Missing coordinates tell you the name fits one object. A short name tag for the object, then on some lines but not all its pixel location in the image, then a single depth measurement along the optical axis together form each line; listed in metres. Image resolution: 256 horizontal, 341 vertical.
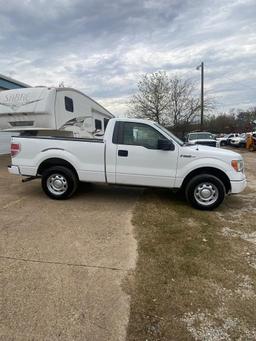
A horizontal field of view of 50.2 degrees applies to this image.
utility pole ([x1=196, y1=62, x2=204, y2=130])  29.44
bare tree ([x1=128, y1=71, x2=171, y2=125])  32.31
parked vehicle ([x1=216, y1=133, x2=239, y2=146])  31.66
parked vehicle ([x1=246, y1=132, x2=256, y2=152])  24.32
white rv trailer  8.12
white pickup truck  5.78
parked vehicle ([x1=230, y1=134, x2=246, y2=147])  28.07
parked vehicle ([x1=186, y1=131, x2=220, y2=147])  16.37
